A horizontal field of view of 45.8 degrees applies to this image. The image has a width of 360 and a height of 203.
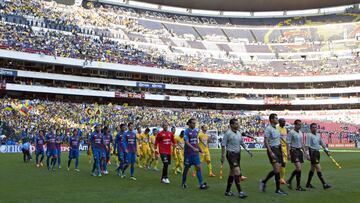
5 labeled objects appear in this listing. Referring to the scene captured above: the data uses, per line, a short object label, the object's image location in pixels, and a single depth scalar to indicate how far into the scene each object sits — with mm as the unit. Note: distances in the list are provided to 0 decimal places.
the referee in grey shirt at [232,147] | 11680
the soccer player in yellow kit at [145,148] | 22016
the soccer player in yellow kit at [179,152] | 19578
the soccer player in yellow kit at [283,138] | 14455
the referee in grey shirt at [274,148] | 12070
